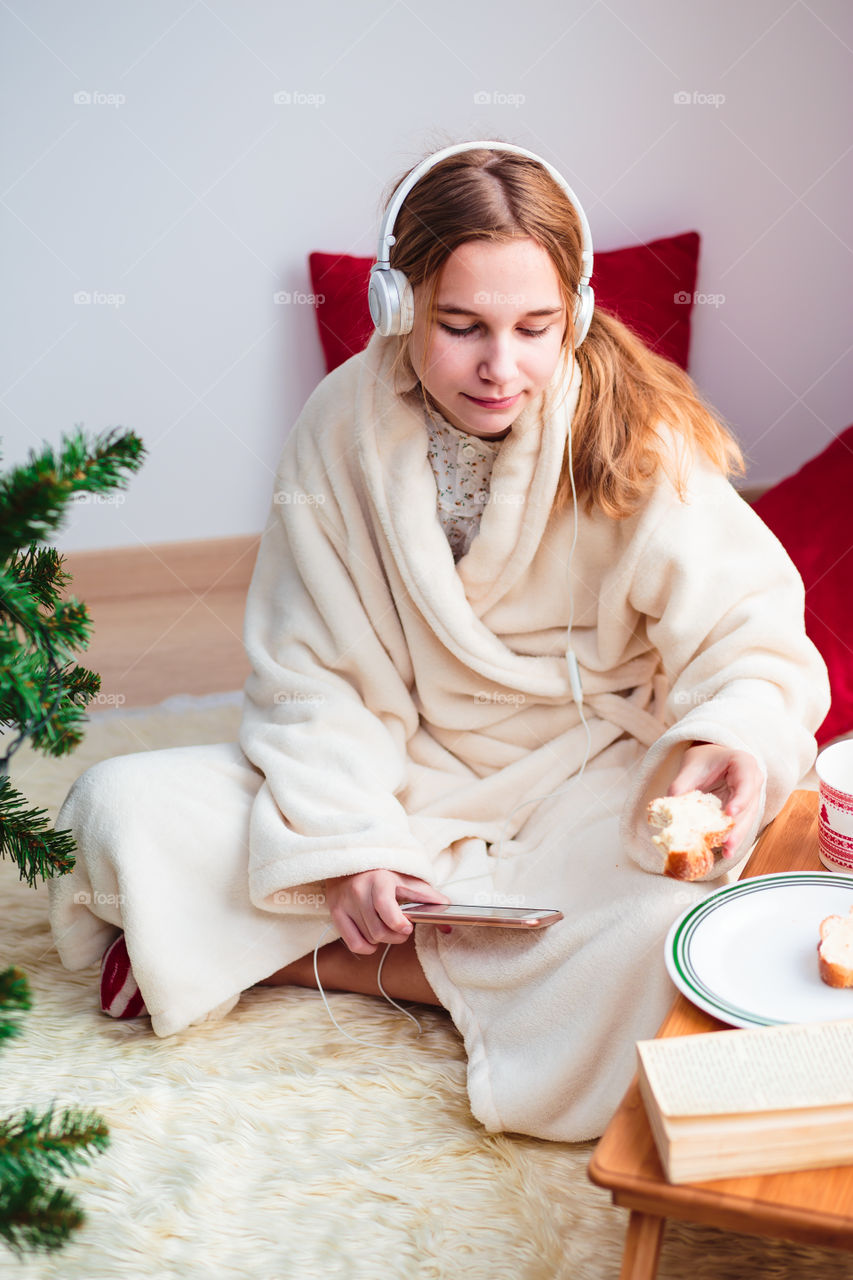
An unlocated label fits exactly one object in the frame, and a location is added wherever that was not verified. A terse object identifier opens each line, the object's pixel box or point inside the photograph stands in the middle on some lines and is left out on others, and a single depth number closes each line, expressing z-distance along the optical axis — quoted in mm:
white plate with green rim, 861
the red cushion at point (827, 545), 1653
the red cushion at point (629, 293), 2201
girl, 1171
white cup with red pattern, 1037
